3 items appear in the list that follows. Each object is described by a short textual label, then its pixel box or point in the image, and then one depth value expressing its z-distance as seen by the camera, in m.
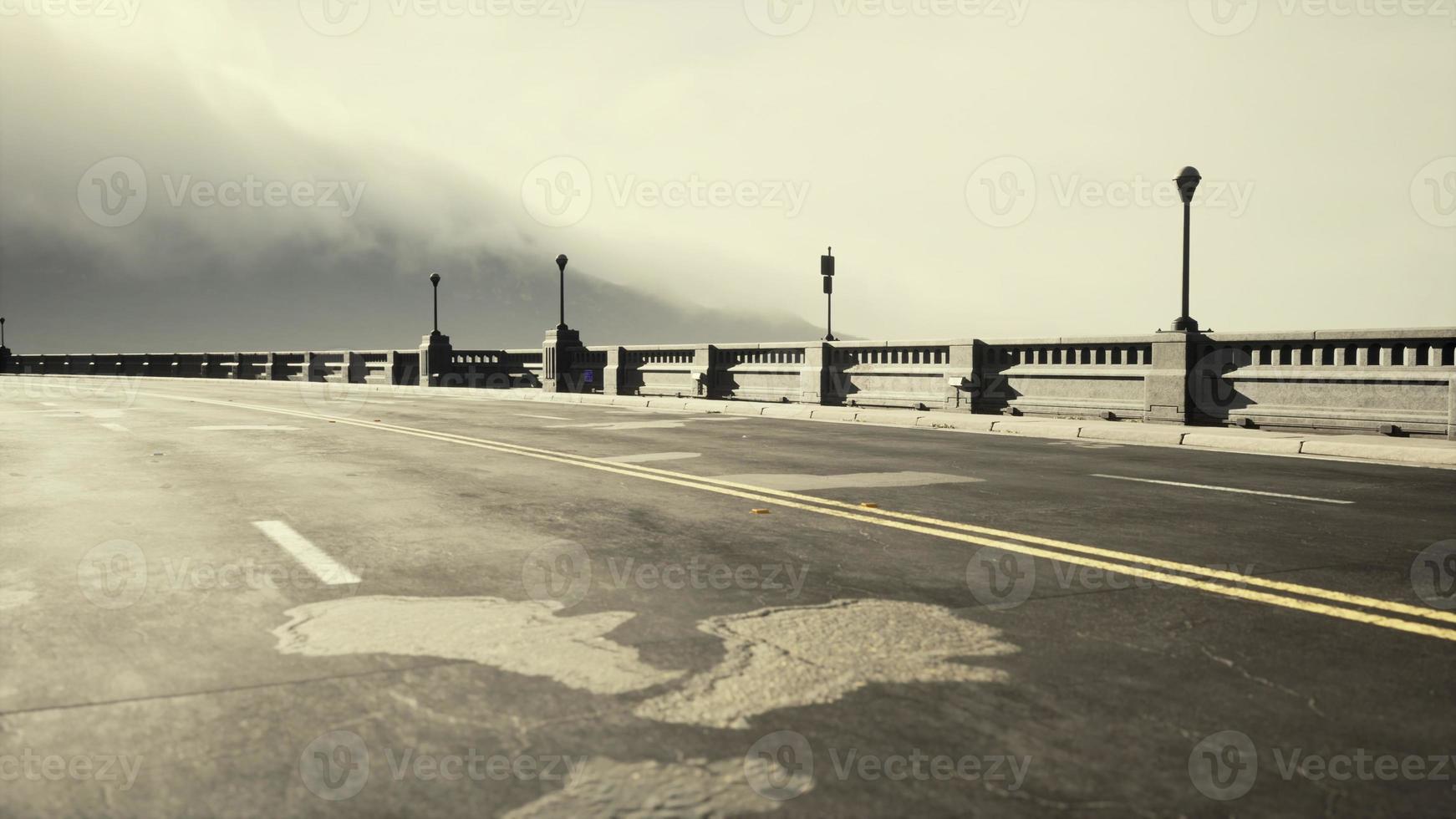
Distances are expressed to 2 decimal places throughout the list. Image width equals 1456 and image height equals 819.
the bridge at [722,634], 3.05
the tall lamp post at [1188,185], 19.38
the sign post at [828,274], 31.61
